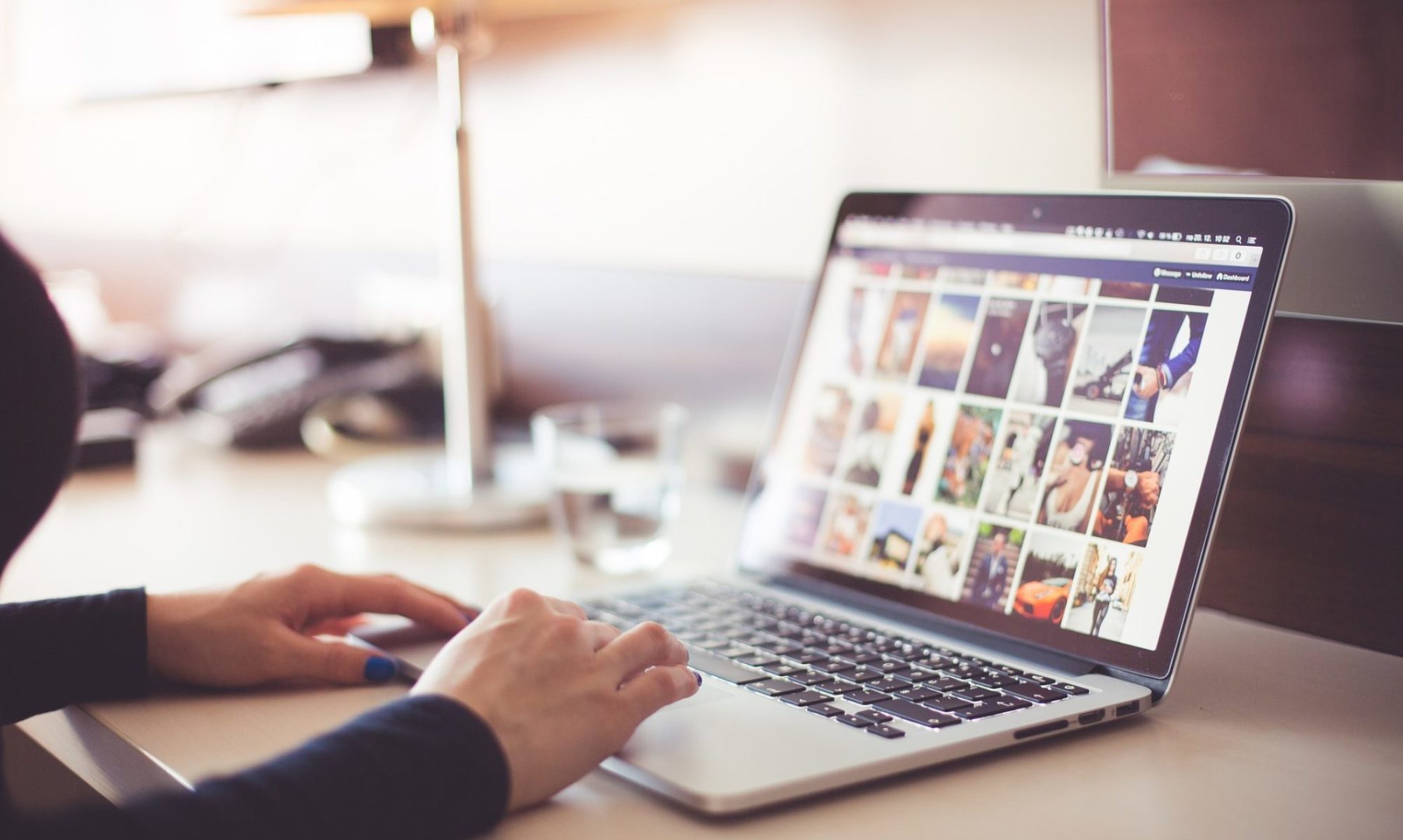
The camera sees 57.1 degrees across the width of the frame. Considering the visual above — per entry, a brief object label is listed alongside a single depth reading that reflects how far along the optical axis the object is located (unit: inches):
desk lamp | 46.5
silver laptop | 25.5
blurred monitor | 30.5
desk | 22.3
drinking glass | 40.9
